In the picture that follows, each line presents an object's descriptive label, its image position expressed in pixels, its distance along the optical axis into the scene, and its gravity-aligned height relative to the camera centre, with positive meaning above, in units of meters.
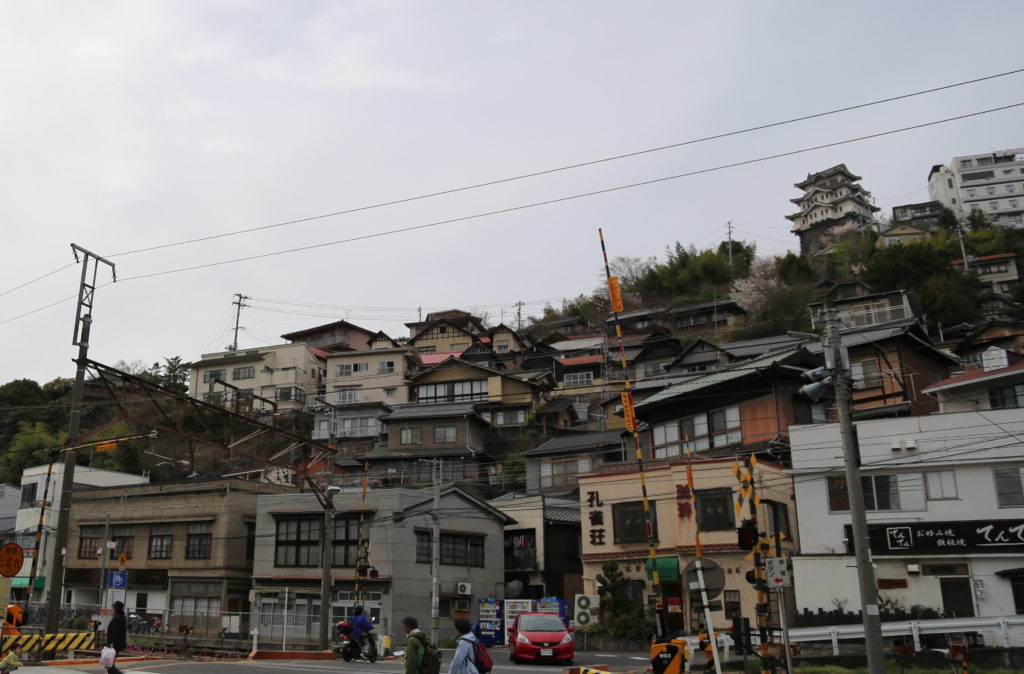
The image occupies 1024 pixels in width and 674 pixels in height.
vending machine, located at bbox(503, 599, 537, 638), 31.29 -1.92
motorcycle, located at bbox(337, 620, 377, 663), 23.64 -2.45
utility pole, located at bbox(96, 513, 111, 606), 39.48 +0.41
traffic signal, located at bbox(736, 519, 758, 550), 14.68 +0.35
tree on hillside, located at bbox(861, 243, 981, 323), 61.12 +21.62
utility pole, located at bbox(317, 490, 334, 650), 26.84 -0.40
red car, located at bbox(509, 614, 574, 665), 23.34 -2.35
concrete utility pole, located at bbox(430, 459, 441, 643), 26.83 +0.05
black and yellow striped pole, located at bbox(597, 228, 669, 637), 17.66 +3.30
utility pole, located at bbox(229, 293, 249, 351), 82.21 +26.12
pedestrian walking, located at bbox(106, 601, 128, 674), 16.09 -1.33
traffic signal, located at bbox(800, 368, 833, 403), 15.63 +3.26
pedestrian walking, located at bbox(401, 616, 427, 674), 10.73 -1.16
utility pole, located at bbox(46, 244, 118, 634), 21.70 +3.17
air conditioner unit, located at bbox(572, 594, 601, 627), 27.70 -1.80
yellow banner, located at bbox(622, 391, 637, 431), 18.68 +3.38
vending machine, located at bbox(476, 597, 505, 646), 32.16 -2.72
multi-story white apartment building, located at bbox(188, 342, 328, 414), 71.81 +17.14
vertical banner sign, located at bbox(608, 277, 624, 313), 19.05 +6.22
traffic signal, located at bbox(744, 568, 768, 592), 15.18 -0.54
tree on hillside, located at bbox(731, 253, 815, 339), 69.50 +23.35
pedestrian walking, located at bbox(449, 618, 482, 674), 10.65 -1.21
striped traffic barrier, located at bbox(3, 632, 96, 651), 20.88 -1.96
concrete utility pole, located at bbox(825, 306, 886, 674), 14.10 +0.83
